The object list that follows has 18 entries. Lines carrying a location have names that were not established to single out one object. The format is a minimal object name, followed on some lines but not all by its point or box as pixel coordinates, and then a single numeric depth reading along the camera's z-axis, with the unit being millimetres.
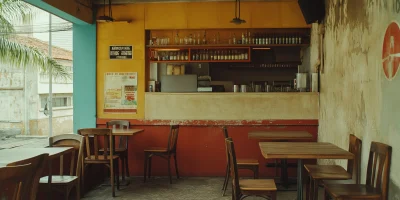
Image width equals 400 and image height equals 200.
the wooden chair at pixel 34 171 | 2834
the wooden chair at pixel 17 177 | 2480
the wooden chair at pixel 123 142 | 6357
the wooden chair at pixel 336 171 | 4277
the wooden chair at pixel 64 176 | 4027
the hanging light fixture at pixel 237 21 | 6391
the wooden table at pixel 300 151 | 3906
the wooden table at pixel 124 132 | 5758
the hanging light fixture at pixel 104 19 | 6445
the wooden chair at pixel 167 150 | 6296
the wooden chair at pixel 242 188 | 3770
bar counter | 6801
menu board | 7164
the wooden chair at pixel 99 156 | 5402
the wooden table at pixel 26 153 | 3500
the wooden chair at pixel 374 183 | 3512
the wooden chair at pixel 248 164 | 5285
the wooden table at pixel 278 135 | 5562
